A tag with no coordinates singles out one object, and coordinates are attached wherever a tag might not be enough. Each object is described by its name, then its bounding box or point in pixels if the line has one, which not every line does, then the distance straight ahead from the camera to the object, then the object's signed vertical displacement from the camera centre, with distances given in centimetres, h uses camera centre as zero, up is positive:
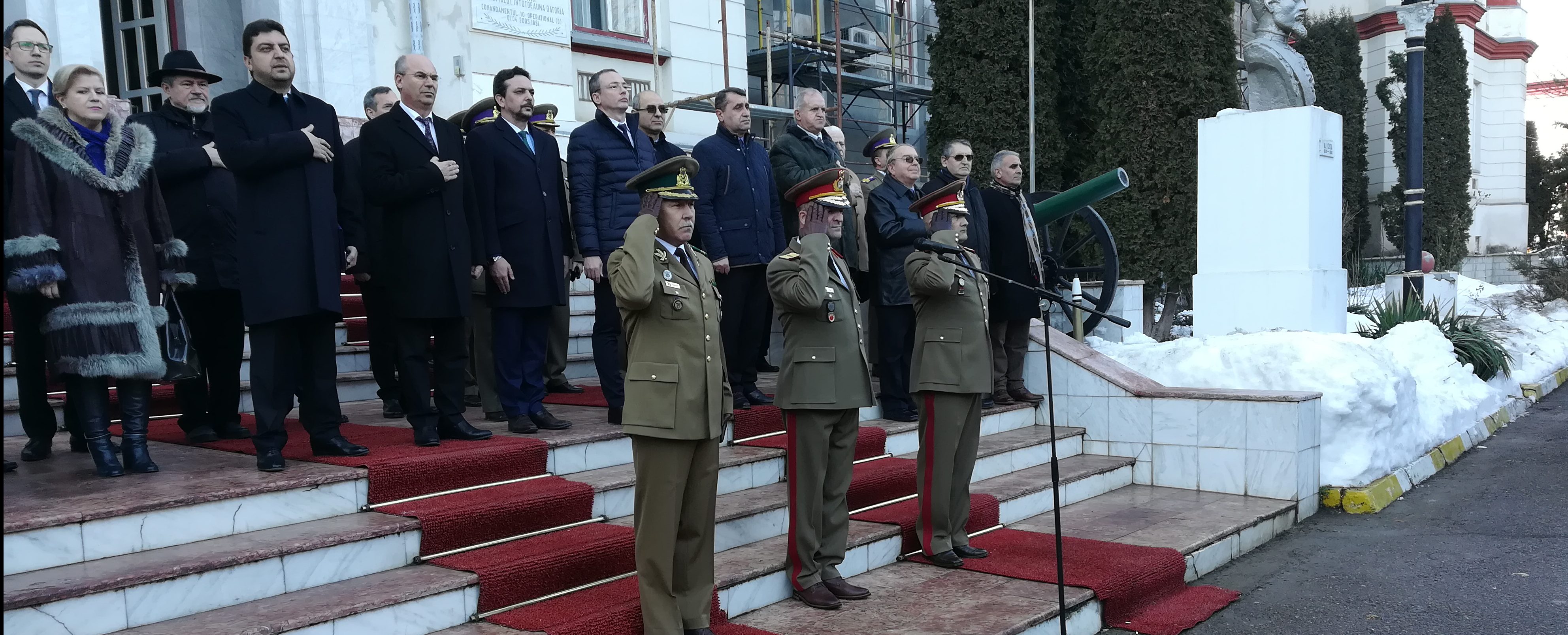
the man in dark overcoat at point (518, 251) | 534 +4
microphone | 433 -1
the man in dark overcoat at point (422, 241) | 480 +10
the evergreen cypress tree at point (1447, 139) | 2256 +174
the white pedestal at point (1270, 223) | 922 +7
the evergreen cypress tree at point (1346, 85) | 2267 +290
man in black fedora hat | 501 +18
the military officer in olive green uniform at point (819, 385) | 442 -54
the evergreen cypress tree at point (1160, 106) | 1268 +146
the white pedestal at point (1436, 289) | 1234 -77
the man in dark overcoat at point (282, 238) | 437 +12
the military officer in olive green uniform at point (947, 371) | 493 -55
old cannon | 846 +1
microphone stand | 380 -87
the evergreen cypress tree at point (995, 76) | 1444 +212
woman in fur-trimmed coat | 418 +9
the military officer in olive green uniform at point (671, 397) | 370 -47
